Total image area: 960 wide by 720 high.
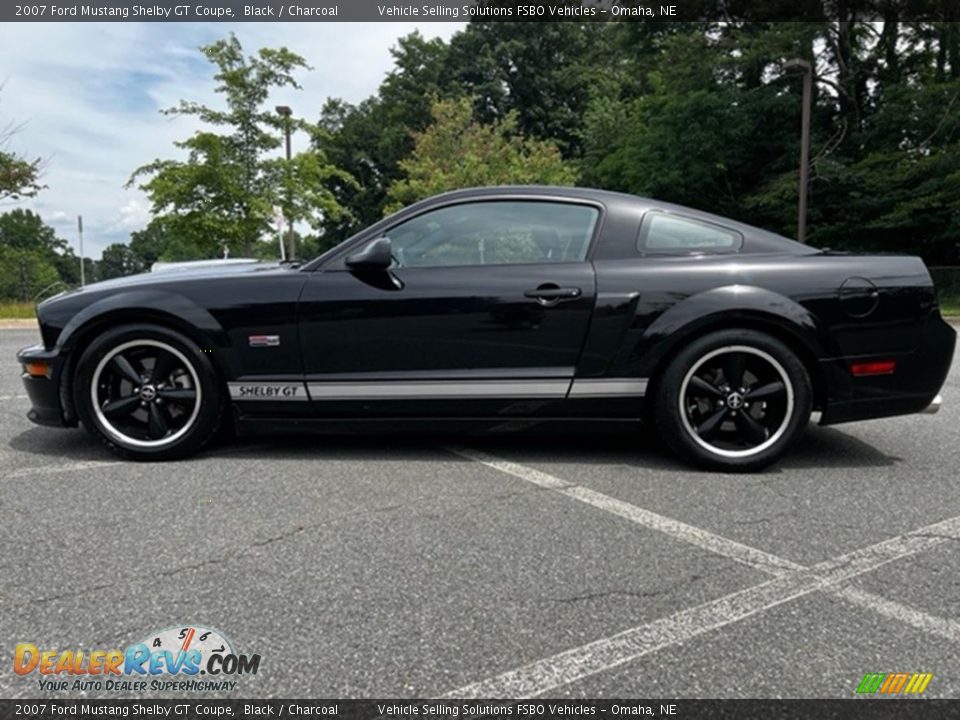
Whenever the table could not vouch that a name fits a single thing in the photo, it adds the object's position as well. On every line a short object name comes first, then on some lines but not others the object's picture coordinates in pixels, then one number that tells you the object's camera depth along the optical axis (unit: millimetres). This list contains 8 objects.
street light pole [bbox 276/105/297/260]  16500
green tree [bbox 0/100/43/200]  14805
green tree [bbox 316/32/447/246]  47781
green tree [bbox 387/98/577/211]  22641
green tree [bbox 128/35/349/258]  15945
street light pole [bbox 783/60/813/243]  17734
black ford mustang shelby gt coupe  3338
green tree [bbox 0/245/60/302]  17844
